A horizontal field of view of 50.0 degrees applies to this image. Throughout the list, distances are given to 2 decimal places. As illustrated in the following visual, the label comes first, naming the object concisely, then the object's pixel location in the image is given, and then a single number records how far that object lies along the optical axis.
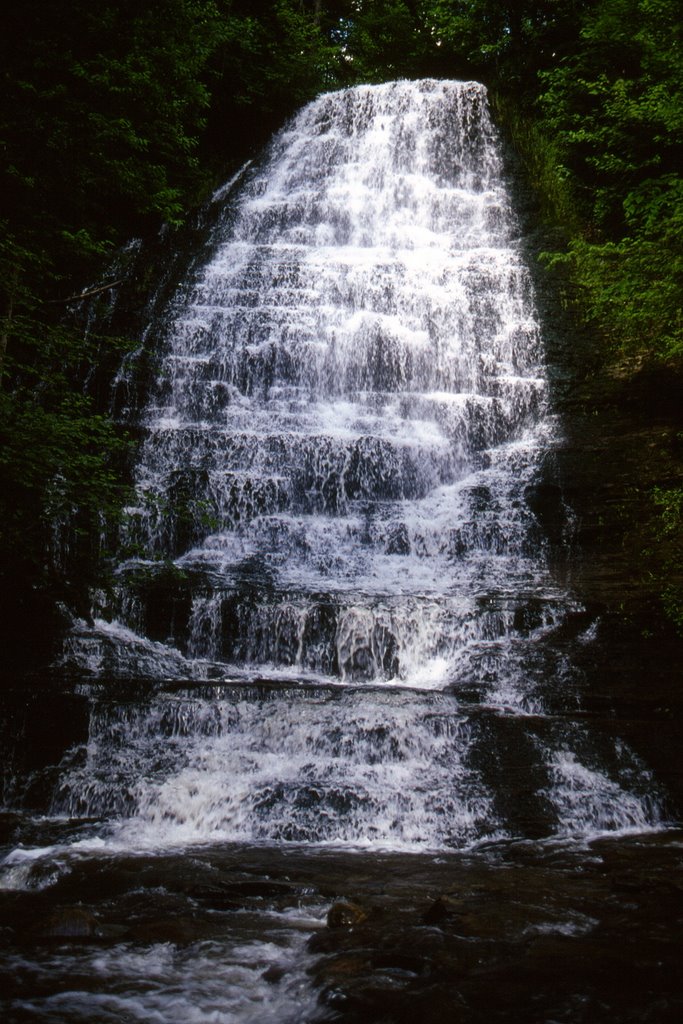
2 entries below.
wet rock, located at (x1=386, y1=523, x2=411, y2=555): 11.29
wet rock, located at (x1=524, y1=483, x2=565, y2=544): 11.18
